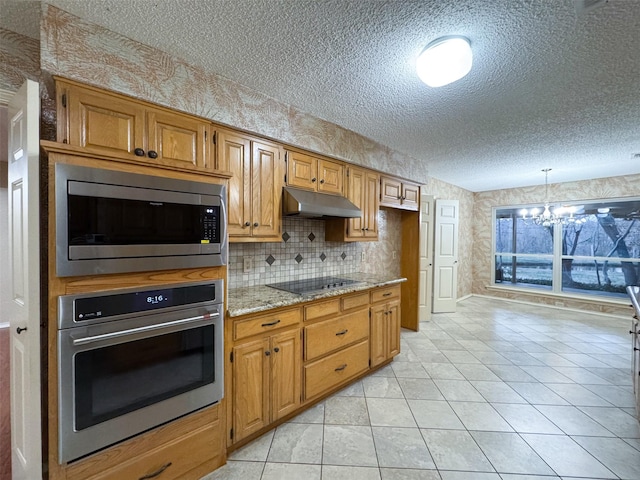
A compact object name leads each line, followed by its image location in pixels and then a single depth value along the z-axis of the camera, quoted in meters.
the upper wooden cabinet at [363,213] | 2.83
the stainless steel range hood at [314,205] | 2.16
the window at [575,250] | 4.75
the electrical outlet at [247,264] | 2.37
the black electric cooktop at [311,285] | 2.21
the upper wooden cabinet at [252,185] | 1.93
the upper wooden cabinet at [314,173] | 2.32
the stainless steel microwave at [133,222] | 1.12
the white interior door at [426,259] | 4.49
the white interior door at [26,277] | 1.09
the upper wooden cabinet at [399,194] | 3.27
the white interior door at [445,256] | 4.82
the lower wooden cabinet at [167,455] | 1.22
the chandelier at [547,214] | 4.73
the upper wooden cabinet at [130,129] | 1.32
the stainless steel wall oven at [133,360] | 1.14
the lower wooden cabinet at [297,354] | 1.71
